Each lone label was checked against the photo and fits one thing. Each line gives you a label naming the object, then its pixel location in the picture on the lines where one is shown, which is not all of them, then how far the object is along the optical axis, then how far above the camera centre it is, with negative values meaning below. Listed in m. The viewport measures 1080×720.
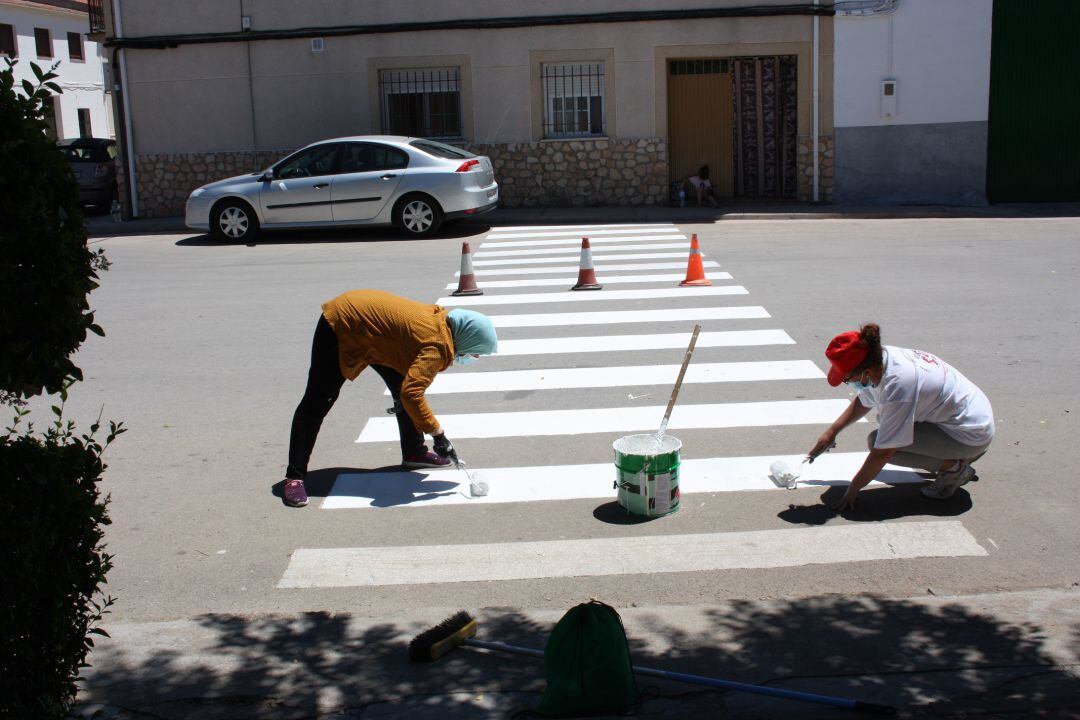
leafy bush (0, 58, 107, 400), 3.33 -0.23
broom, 4.00 -1.94
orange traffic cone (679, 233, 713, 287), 12.88 -1.34
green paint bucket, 6.07 -1.71
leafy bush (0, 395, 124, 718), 3.42 -1.21
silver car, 17.61 -0.37
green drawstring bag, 4.01 -1.80
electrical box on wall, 20.89 +0.95
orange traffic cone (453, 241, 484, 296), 12.60 -1.29
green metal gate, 20.67 +0.77
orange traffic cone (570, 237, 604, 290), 12.84 -1.34
